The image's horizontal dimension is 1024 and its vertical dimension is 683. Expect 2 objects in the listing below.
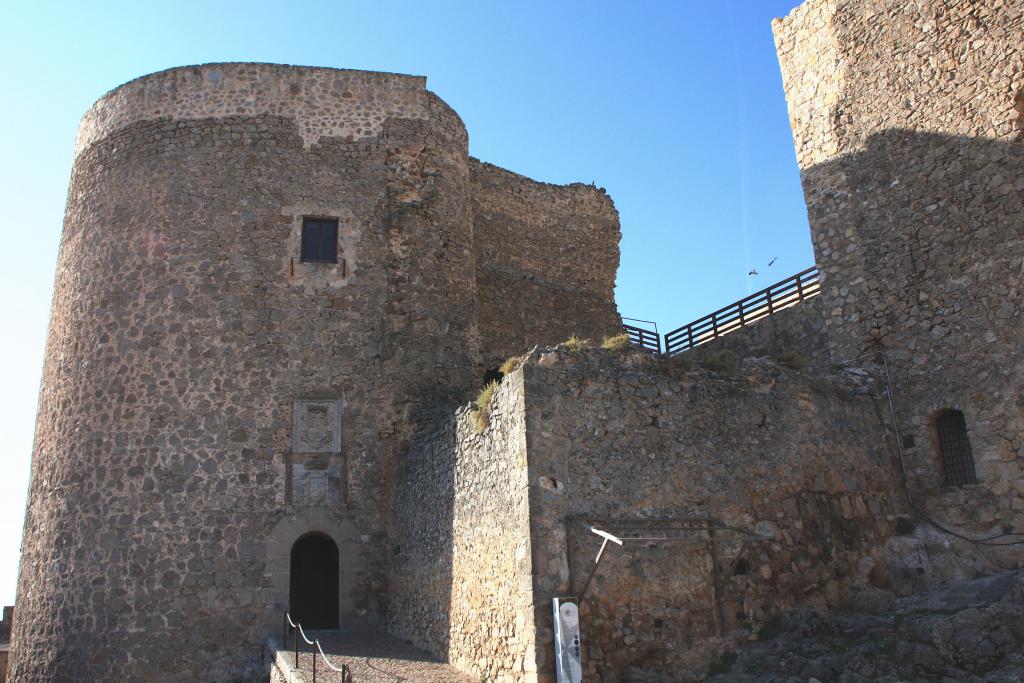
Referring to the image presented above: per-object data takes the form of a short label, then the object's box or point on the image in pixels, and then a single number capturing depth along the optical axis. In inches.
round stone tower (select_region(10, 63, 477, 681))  523.2
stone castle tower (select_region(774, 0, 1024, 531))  502.6
